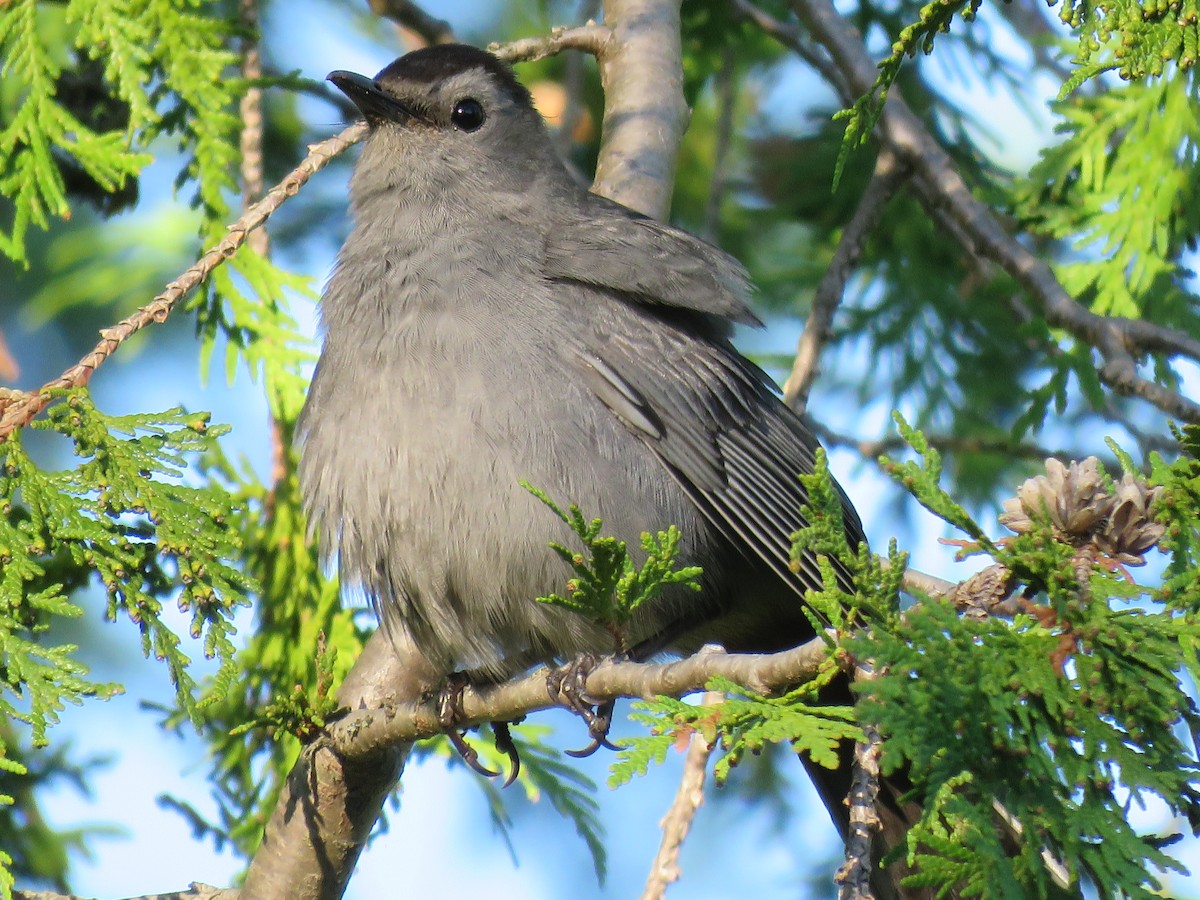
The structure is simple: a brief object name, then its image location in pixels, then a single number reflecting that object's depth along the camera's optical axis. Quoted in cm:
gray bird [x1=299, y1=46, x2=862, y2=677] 695
